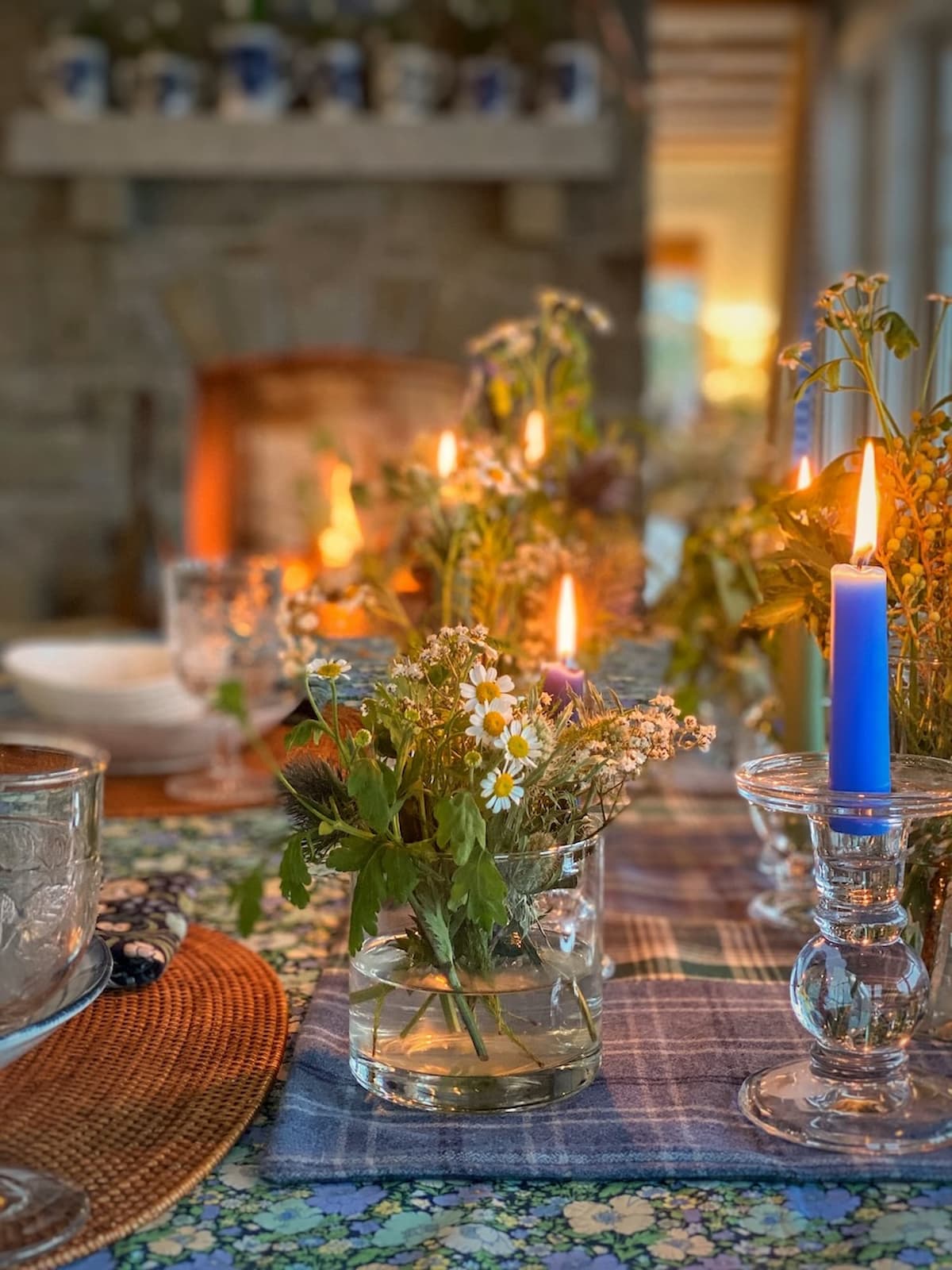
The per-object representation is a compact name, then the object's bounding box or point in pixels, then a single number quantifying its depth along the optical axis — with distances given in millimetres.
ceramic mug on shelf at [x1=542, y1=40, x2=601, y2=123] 3574
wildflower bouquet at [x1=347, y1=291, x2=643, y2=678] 990
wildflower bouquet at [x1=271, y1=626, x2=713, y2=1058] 615
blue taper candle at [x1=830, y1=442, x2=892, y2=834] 592
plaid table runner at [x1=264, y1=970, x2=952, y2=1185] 597
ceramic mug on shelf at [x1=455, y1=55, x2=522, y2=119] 3604
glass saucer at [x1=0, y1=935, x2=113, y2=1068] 537
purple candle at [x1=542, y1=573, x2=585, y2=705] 742
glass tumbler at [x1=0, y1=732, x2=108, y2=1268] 567
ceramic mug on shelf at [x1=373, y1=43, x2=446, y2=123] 3582
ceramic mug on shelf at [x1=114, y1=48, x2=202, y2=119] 3654
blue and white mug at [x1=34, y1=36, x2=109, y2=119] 3654
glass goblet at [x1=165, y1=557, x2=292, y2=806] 1309
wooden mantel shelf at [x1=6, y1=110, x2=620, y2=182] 3627
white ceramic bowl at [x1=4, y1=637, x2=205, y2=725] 1335
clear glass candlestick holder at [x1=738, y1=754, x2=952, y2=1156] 614
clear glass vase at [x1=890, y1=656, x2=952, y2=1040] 709
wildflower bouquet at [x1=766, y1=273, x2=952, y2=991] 706
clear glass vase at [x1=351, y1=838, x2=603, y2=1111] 643
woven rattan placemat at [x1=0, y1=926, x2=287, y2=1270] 581
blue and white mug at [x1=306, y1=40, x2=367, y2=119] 3600
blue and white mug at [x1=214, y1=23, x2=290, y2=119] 3588
